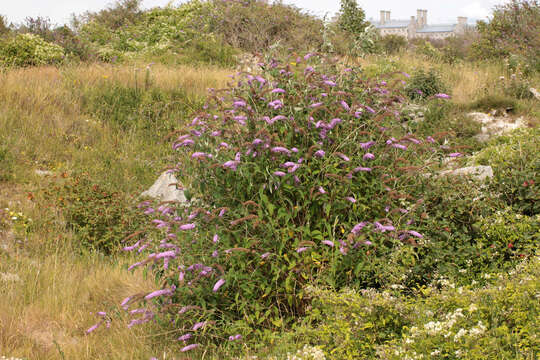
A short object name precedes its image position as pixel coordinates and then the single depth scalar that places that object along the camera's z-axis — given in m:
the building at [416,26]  85.25
